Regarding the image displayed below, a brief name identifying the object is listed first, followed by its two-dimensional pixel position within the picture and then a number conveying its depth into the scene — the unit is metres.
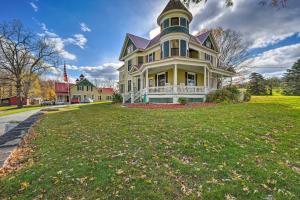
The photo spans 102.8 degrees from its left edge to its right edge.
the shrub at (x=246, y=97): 12.53
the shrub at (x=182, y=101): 10.36
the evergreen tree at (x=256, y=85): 28.71
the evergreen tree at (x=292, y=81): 27.73
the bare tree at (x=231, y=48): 21.19
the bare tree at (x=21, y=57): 21.95
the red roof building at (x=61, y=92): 37.92
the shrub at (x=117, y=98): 17.85
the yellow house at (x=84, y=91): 38.51
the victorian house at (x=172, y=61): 11.86
